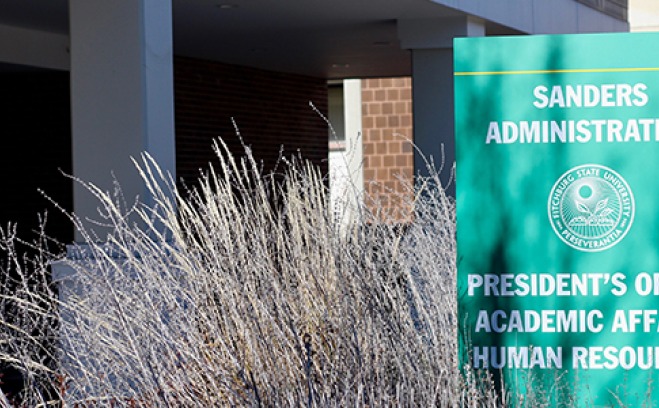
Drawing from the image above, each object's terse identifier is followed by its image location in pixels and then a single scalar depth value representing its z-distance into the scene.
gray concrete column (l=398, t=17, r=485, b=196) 13.38
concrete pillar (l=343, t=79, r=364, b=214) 23.05
